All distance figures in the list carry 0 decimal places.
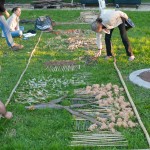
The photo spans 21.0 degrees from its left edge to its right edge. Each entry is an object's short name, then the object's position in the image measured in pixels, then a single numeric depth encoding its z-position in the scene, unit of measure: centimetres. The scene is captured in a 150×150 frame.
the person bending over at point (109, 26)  907
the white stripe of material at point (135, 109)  558
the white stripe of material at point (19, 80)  702
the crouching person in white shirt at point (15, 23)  1281
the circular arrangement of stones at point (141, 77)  777
